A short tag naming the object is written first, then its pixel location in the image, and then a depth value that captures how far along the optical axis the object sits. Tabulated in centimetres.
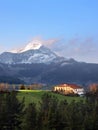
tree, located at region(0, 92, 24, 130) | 7506
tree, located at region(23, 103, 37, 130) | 6600
